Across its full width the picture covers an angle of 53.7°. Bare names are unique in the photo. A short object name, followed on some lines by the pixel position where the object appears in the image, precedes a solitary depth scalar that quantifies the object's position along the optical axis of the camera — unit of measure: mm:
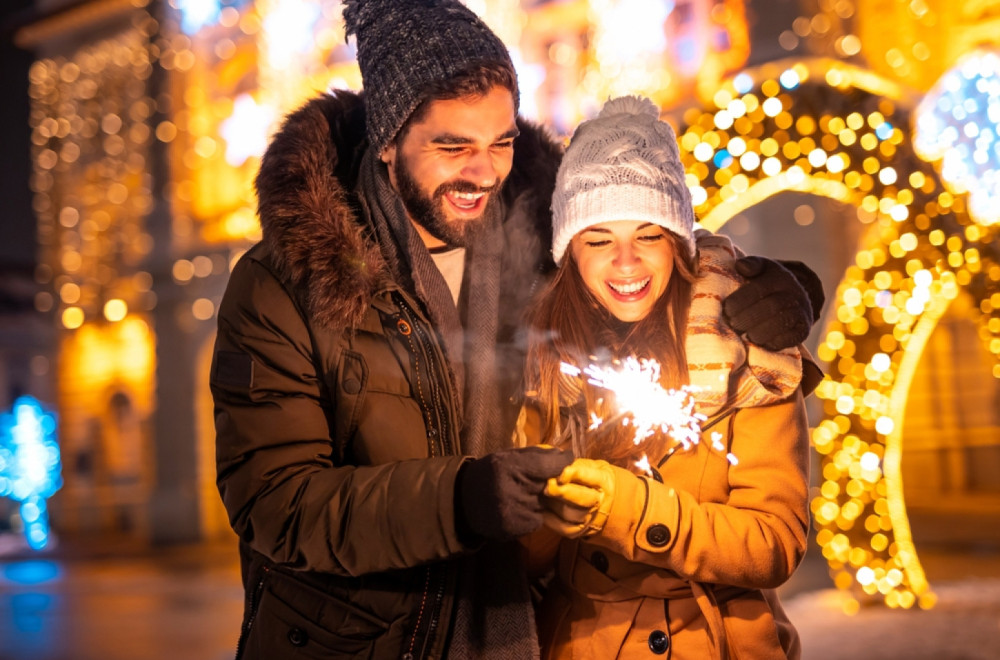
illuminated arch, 4008
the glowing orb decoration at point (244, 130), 12320
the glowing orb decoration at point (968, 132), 3779
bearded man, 1978
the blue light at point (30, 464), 15969
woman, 2012
